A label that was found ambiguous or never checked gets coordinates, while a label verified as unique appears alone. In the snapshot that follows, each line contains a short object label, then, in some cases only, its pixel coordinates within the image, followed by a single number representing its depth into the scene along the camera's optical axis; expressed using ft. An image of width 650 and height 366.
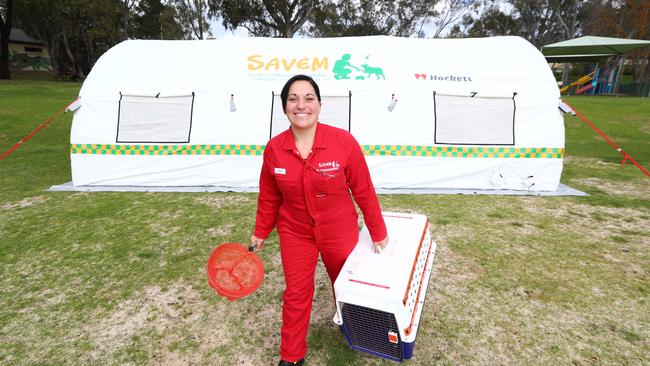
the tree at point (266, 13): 91.04
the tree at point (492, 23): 119.14
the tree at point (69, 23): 71.46
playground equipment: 98.84
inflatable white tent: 19.79
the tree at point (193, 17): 94.72
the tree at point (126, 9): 87.85
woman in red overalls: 6.48
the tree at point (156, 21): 101.40
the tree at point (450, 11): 114.86
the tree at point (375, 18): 110.09
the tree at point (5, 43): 70.13
